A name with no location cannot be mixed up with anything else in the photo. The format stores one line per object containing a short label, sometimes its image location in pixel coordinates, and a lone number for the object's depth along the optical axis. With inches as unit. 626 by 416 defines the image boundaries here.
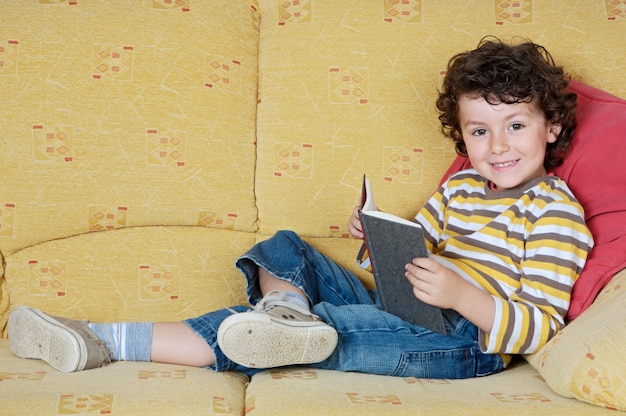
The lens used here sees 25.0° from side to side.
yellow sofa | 98.5
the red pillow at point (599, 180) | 89.4
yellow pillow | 80.1
